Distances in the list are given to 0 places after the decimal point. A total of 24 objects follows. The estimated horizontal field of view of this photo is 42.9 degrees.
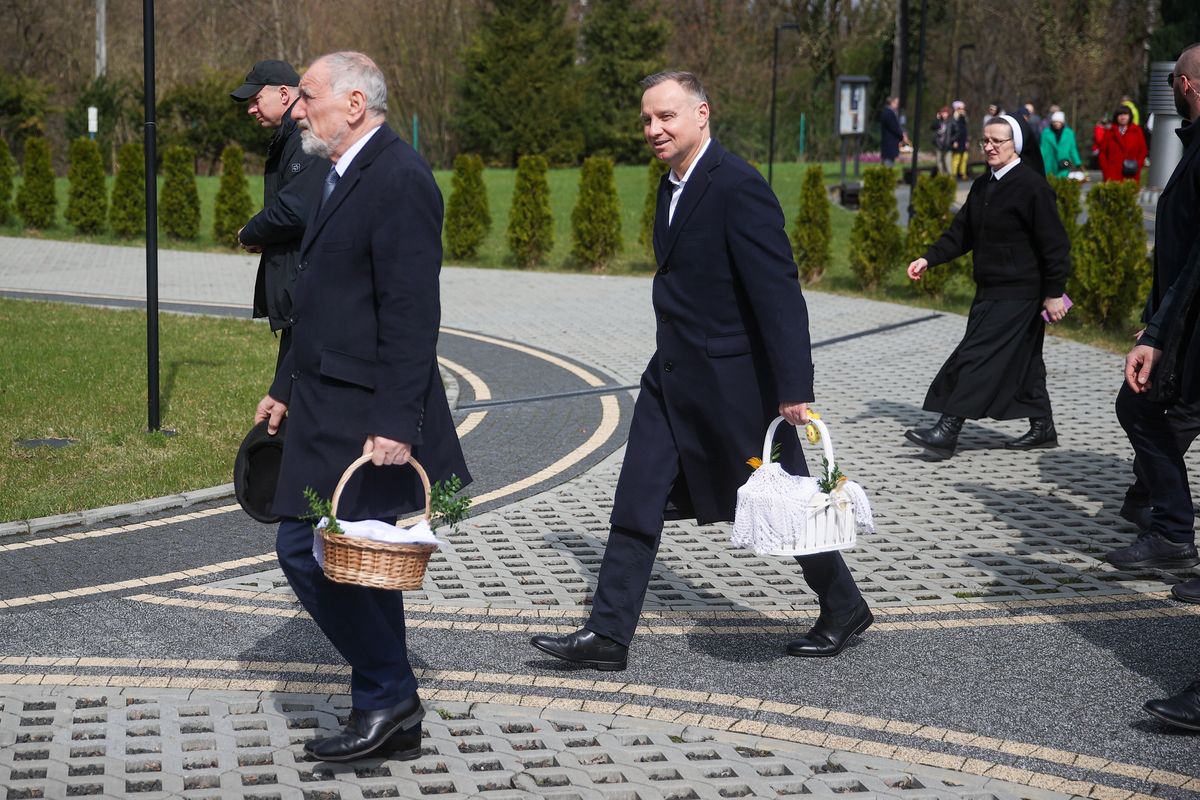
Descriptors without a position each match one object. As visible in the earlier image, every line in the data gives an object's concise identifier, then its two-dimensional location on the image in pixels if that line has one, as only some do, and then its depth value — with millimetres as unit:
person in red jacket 28703
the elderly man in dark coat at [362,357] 4059
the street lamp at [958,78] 49594
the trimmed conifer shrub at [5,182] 25797
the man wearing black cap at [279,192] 6672
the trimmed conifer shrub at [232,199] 22859
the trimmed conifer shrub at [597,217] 20812
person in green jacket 29734
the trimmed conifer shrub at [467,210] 21641
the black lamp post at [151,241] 8586
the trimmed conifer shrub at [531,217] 21062
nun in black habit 8648
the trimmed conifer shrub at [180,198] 23906
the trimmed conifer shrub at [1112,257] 14773
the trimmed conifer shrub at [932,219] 17375
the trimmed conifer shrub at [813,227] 19062
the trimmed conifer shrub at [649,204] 20766
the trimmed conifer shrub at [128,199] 23906
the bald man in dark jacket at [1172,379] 5148
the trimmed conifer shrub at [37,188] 24766
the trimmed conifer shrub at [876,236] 18234
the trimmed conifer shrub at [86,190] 24438
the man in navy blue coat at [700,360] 4906
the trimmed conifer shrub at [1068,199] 15352
